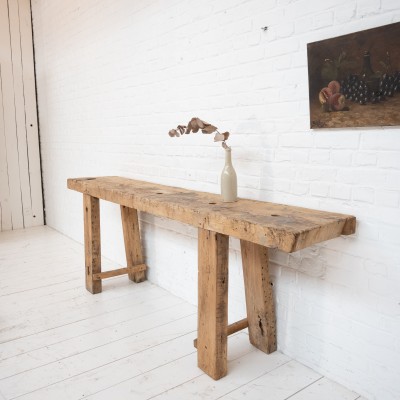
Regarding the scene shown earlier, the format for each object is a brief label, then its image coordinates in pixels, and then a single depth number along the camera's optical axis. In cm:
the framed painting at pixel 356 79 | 166
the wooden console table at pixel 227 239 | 174
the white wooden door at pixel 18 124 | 518
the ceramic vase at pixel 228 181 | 222
